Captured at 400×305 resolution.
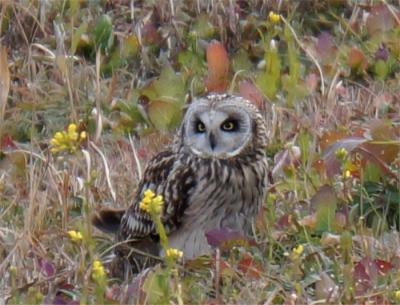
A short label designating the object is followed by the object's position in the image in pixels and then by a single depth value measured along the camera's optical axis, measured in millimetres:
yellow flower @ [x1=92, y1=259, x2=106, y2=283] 8992
